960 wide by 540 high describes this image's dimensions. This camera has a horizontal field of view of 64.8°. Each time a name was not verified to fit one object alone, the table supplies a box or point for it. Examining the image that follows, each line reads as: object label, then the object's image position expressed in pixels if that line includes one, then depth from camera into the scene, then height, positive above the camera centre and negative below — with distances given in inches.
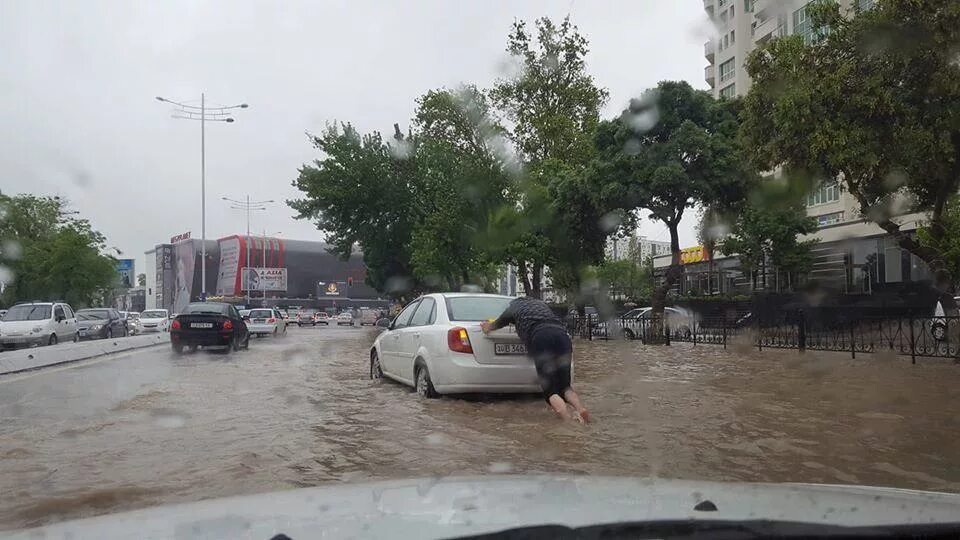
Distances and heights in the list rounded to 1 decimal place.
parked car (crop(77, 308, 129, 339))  1098.1 -26.1
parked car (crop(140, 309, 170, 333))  1363.2 -29.2
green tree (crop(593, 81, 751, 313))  800.9 +152.0
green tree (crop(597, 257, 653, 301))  2097.7 +57.5
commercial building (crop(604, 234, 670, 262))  2378.7 +174.3
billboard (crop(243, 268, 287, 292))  3371.1 +109.8
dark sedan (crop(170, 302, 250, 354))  736.3 -23.4
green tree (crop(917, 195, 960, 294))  538.0 +34.0
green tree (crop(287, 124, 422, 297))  1374.3 +202.0
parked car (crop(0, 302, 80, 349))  882.8 -21.0
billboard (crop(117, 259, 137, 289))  2633.9 +127.1
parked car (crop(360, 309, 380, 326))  2301.4 -47.1
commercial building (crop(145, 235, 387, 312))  3425.2 +141.6
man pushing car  284.5 -19.5
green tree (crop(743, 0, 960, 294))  452.8 +119.9
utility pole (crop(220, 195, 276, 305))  3341.3 +169.5
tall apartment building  1027.9 +80.6
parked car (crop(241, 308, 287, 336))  1218.6 -31.3
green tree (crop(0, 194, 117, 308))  1747.0 +123.5
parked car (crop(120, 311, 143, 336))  1371.8 -39.9
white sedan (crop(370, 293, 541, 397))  318.0 -22.3
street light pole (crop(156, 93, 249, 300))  1753.9 +312.9
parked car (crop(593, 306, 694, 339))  871.1 -31.1
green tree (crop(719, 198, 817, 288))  1221.1 +87.3
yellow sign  1648.6 +93.2
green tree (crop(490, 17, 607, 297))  1128.8 +297.1
